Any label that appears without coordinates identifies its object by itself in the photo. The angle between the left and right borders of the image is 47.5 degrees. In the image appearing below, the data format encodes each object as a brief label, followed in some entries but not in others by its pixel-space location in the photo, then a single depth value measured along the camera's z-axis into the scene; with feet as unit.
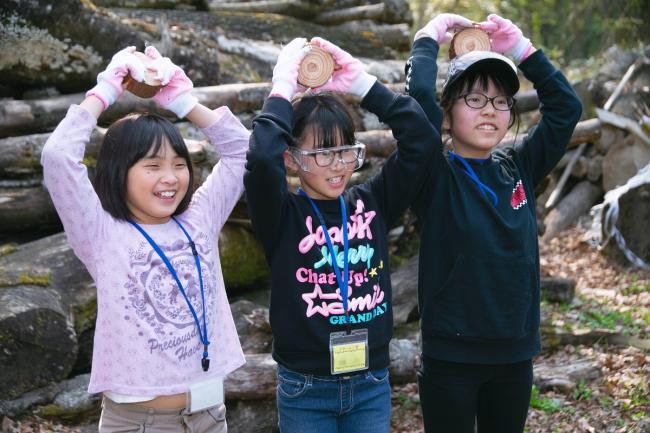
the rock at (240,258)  17.62
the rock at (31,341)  12.32
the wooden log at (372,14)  30.91
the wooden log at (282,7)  31.17
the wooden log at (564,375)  16.47
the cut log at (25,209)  16.73
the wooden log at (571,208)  30.91
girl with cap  10.05
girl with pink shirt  8.65
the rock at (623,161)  28.19
